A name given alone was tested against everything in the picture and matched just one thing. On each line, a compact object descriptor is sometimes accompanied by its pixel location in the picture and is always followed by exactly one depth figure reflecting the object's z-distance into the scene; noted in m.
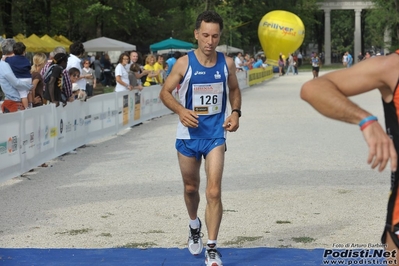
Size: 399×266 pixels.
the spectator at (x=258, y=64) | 56.25
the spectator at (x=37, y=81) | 14.80
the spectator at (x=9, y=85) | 13.66
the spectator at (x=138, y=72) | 21.17
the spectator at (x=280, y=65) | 66.25
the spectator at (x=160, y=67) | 26.17
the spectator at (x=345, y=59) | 75.26
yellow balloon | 68.00
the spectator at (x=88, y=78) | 18.06
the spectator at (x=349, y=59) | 75.12
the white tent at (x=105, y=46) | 45.59
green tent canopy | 53.09
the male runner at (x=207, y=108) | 6.92
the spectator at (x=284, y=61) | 67.25
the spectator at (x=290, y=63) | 66.50
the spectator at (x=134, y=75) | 21.53
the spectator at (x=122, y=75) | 20.28
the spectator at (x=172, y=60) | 23.55
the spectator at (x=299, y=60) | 90.04
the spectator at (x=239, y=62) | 46.71
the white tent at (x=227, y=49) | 64.31
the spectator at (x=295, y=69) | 67.69
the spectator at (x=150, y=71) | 24.80
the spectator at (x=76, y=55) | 16.08
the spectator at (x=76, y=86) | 16.06
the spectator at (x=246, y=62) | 49.14
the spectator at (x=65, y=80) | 14.71
